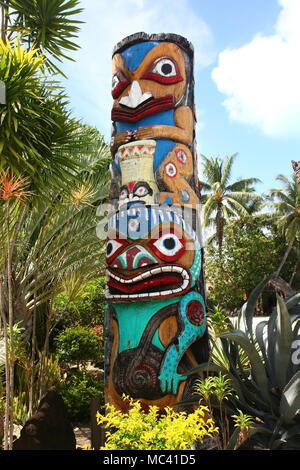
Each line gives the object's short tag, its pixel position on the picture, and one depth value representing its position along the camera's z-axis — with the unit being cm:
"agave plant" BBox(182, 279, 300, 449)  436
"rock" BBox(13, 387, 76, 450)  405
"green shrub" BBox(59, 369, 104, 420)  860
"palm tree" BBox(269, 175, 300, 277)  2242
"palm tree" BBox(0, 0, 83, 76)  767
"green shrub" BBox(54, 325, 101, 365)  1024
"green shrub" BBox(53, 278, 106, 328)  1345
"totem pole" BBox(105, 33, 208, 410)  482
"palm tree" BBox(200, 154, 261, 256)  2369
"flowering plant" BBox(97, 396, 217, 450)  268
